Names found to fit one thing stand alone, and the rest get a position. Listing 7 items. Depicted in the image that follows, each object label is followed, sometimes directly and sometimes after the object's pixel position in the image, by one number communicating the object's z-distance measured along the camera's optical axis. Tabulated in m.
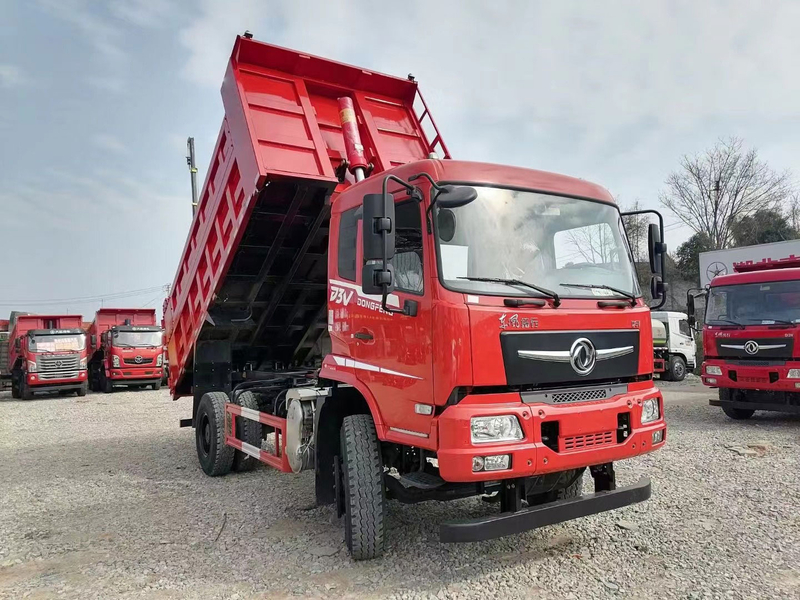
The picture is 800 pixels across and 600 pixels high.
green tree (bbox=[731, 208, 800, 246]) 28.28
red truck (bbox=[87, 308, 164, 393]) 18.97
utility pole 19.34
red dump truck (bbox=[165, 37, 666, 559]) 3.38
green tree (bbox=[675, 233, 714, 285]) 30.08
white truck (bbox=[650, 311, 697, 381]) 17.61
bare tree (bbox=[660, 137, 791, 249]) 28.66
